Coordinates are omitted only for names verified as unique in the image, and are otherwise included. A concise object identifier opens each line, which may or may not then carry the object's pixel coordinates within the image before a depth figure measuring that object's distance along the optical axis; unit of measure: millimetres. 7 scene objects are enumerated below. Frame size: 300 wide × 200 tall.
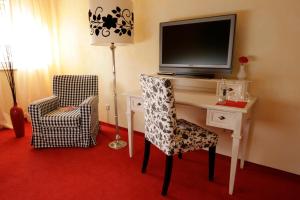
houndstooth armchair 2424
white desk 1549
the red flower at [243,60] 1858
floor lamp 2131
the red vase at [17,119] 2822
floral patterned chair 1521
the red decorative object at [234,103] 1610
